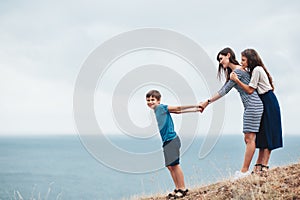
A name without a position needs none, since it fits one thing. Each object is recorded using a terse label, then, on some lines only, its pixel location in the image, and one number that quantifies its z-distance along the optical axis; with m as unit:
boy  6.04
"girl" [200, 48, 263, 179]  6.04
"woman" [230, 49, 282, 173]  6.15
